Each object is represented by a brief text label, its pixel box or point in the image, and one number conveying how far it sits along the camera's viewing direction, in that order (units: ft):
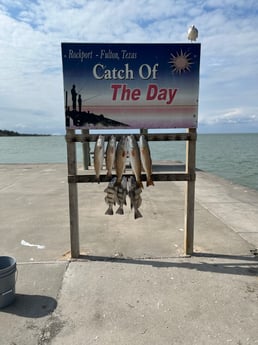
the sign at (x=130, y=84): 12.03
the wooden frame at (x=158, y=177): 12.48
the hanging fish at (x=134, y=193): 12.14
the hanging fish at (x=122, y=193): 12.14
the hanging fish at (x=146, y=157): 11.51
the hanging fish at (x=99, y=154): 11.54
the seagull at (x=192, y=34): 13.16
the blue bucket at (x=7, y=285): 9.27
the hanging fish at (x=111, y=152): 11.53
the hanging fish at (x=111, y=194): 12.14
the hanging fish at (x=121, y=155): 11.59
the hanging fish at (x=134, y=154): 11.44
